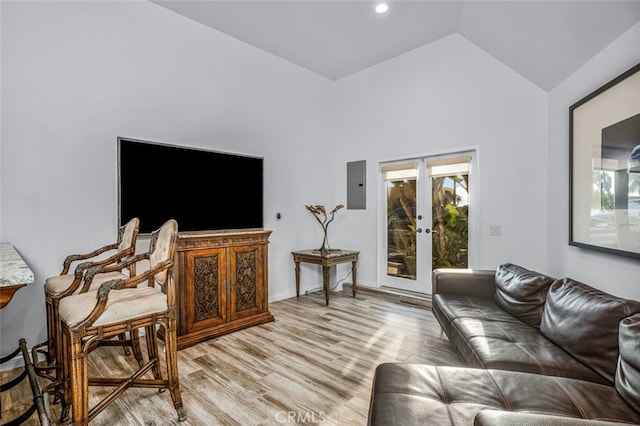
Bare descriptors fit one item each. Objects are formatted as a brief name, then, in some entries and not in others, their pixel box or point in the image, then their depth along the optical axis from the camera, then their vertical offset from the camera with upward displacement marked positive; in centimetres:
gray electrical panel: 482 +41
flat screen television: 307 +28
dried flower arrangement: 456 -6
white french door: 400 -8
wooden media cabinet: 296 -69
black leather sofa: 126 -77
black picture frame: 194 +30
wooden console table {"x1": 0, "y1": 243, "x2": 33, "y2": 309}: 122 -25
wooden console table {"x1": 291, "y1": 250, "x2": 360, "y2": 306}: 411 -61
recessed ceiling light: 335 +214
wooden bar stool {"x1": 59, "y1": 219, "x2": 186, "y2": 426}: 161 -58
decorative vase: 436 -51
